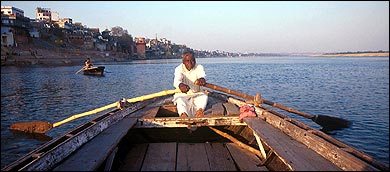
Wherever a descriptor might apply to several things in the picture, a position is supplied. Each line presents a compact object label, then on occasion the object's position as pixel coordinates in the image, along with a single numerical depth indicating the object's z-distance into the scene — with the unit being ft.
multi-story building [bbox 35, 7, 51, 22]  306.96
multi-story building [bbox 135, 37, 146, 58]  335.88
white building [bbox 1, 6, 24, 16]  226.95
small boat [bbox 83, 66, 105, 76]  93.53
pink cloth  12.34
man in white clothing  14.28
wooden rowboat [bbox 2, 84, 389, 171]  6.87
